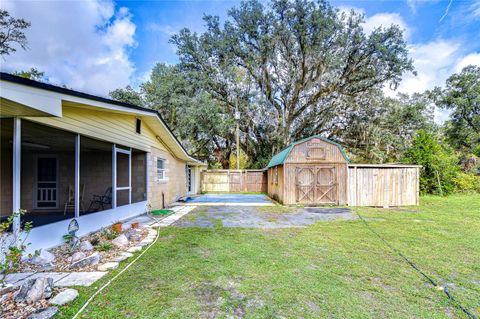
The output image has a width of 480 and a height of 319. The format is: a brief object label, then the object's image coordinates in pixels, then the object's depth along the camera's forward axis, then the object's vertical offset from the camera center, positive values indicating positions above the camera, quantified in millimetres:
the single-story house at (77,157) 3406 +271
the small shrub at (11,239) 2762 -1034
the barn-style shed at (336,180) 9711 -657
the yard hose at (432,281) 2370 -1489
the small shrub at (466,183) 13734 -1157
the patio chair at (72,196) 7169 -938
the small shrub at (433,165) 12789 -67
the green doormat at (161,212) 7816 -1586
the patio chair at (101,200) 7277 -1084
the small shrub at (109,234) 4666 -1380
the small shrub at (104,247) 4062 -1411
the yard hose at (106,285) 2278 -1428
